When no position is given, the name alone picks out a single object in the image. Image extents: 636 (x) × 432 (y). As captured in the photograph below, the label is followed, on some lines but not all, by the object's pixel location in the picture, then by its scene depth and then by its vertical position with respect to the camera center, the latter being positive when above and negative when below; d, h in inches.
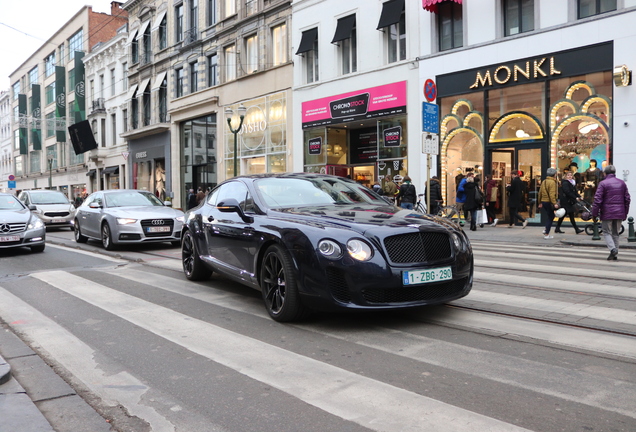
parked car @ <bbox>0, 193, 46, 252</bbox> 466.3 -27.4
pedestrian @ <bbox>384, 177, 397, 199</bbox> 713.0 +2.6
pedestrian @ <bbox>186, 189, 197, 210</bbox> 1018.7 -9.3
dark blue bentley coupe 187.5 -21.8
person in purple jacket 385.1 -14.4
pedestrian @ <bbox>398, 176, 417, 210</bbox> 671.8 -5.8
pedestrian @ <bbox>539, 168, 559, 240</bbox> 558.3 -8.6
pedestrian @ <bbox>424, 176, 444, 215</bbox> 685.6 -8.7
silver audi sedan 482.0 -21.0
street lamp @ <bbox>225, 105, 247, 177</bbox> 880.7 +131.3
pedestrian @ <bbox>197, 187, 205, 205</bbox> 1050.1 -1.9
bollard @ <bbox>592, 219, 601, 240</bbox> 520.7 -43.0
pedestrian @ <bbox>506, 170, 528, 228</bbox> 671.8 -9.5
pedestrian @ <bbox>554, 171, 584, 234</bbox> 591.8 -10.5
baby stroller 558.5 -27.3
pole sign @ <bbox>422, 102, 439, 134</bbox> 487.2 +65.6
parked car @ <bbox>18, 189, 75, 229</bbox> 803.4 -14.4
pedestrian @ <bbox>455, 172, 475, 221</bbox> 681.6 -4.7
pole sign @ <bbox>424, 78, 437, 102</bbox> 500.4 +90.6
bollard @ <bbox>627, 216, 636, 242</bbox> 503.7 -41.1
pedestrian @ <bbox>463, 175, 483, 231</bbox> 663.8 -10.9
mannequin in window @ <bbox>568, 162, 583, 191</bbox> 650.8 +15.3
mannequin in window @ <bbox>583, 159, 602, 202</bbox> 637.3 +9.0
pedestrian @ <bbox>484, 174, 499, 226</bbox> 722.8 -12.1
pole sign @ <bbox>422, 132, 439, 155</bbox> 480.1 +40.6
